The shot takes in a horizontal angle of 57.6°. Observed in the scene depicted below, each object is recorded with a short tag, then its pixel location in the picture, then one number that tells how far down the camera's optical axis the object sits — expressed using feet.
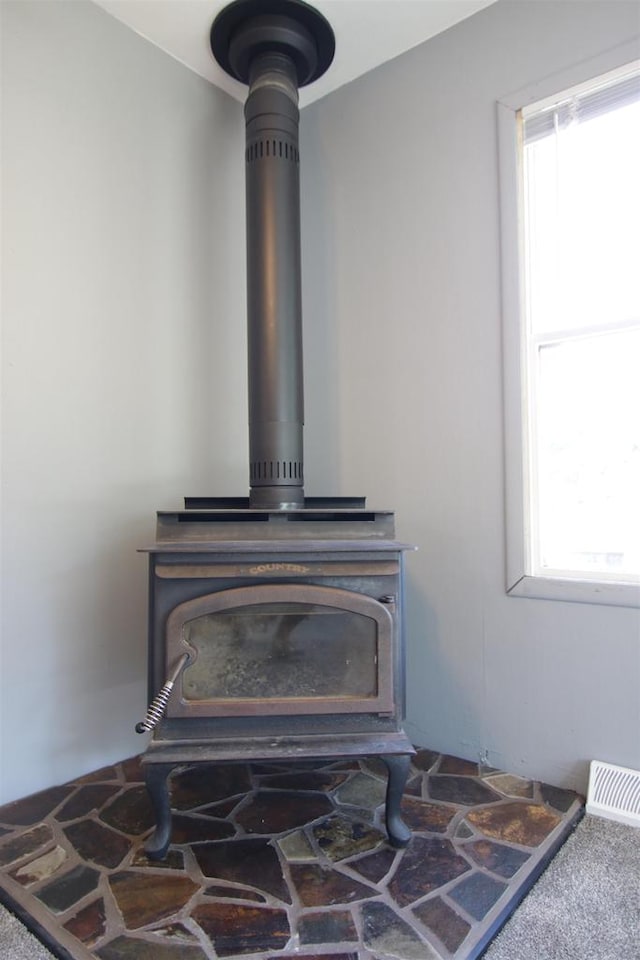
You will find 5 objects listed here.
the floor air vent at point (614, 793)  4.88
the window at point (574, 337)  5.38
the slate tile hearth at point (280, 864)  3.63
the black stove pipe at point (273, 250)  5.72
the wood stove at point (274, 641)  4.36
